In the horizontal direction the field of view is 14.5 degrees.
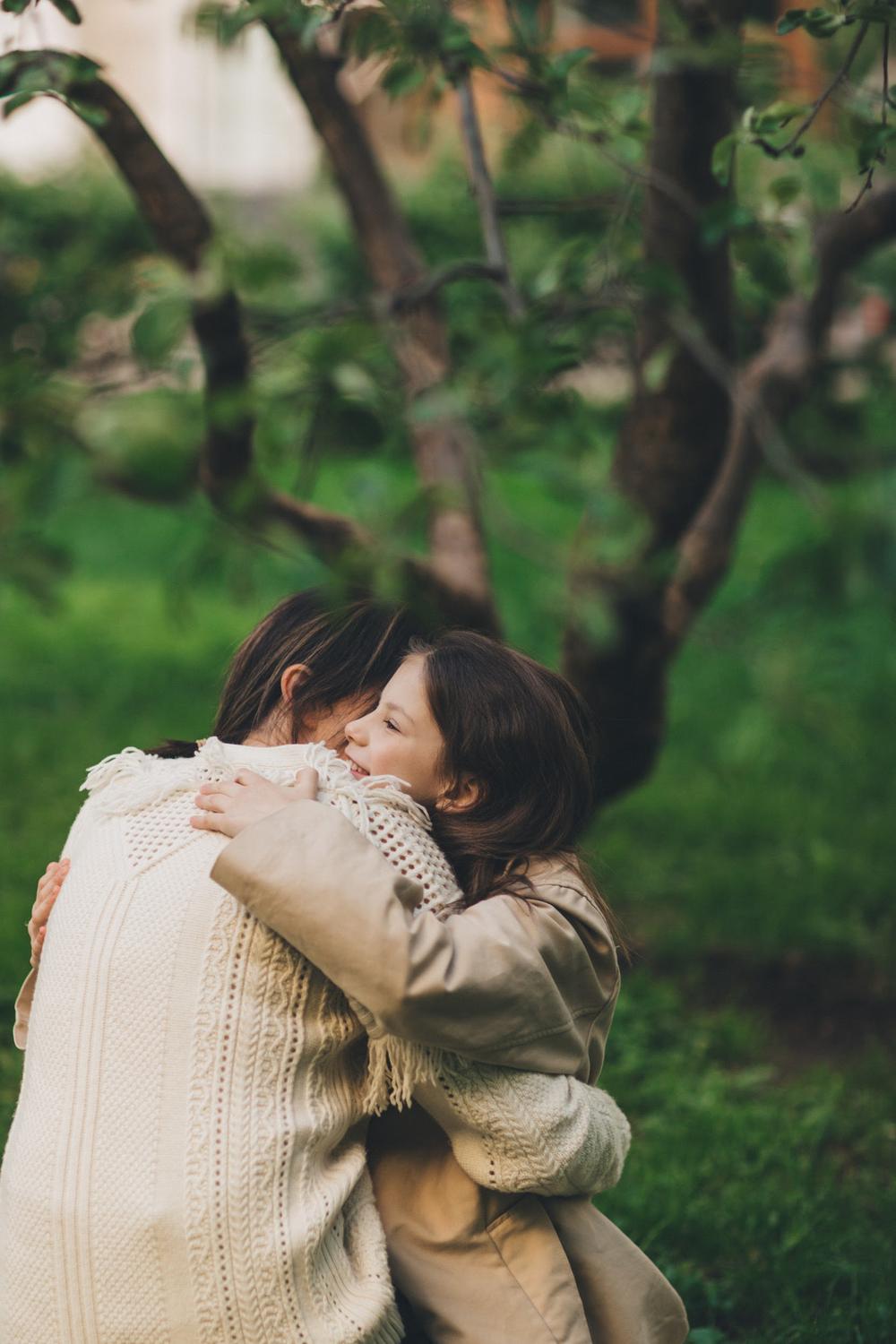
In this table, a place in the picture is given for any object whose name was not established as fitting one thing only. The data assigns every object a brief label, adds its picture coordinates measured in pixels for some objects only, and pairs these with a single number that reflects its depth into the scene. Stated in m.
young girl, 2.90
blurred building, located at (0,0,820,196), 15.84
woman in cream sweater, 2.93
